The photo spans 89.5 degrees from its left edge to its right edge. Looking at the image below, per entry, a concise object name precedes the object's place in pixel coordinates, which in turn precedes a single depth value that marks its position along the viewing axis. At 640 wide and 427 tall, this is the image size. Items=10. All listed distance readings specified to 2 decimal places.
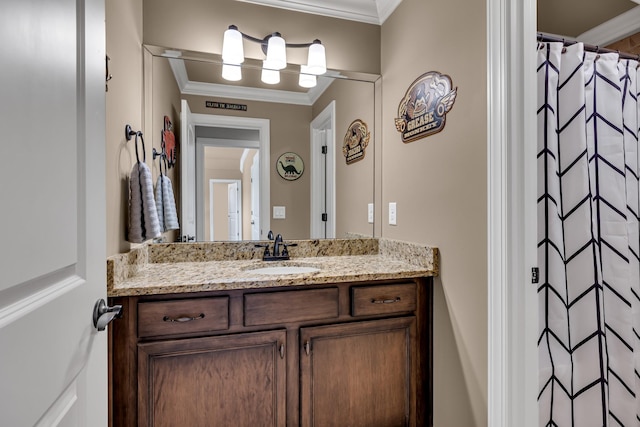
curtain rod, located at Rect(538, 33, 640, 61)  1.43
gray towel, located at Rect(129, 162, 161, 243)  1.37
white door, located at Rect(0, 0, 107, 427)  0.47
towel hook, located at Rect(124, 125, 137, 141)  1.38
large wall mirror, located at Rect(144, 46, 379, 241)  1.81
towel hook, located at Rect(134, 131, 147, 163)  1.43
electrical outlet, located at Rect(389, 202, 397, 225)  1.90
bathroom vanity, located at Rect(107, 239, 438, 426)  1.23
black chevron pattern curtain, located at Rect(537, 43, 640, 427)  1.39
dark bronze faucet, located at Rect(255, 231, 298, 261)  1.87
